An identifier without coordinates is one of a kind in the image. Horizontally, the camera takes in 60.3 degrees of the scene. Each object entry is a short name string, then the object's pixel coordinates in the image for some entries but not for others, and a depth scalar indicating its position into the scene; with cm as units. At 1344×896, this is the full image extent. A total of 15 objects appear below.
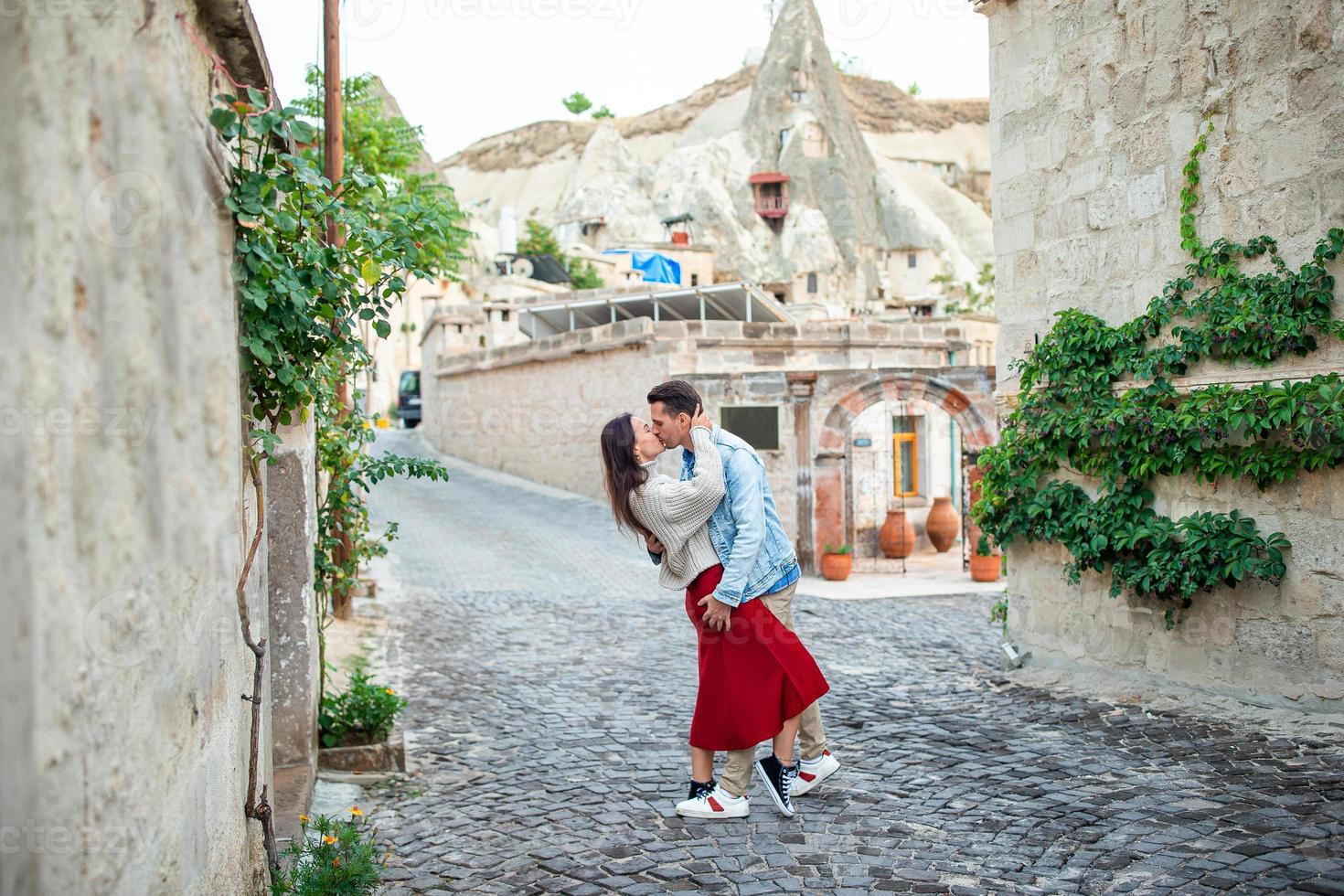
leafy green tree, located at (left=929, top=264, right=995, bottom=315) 5139
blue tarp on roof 4872
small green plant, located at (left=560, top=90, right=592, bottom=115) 10762
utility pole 856
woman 460
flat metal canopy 2138
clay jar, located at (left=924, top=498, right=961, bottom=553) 1512
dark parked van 3862
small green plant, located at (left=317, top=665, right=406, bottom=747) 561
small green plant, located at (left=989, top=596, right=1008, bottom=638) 809
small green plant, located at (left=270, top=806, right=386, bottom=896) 363
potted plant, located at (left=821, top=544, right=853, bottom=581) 1301
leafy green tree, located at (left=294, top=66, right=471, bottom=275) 1546
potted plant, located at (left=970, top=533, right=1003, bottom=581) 1263
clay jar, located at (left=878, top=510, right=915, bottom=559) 1469
